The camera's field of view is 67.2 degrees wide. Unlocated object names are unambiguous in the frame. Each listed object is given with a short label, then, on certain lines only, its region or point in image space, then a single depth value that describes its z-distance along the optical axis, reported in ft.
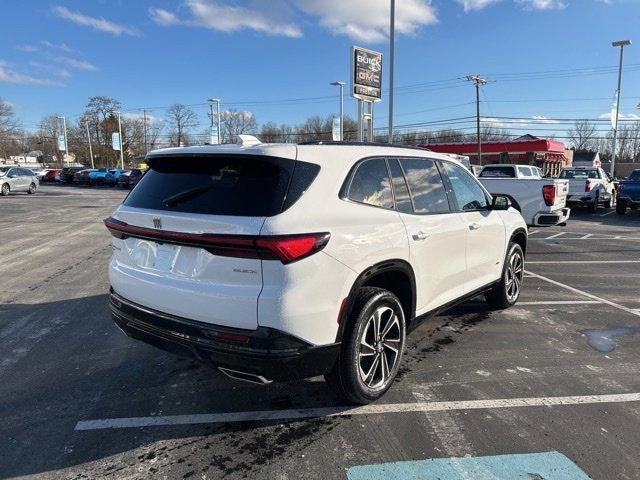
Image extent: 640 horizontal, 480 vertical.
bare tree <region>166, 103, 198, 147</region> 263.08
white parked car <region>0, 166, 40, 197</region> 92.22
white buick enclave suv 9.08
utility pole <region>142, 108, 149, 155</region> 281.95
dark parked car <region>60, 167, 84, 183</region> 150.18
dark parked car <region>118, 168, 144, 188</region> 127.18
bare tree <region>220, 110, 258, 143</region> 260.83
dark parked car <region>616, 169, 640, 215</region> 60.85
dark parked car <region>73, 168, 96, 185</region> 144.97
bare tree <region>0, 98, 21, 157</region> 242.99
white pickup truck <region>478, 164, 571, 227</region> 33.78
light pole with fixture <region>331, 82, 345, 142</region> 110.42
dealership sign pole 57.98
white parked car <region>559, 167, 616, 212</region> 64.64
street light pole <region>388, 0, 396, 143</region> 56.49
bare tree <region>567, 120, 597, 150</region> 333.01
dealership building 168.04
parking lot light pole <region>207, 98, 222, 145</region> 143.68
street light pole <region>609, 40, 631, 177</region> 109.13
